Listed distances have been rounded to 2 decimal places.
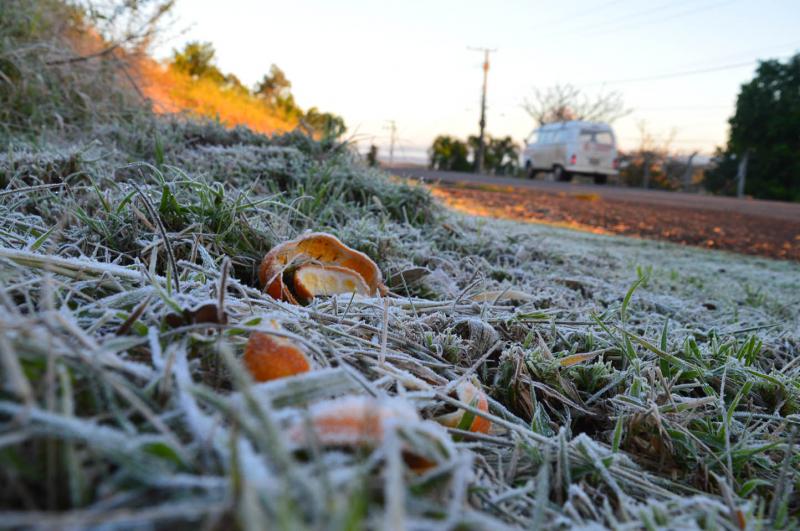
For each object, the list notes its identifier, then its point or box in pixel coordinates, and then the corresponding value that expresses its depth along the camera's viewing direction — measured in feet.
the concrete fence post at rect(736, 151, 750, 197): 69.80
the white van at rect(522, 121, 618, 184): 55.11
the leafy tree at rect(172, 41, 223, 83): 42.75
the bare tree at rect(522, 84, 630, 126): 110.83
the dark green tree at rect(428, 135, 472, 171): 91.09
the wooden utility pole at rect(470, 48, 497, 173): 92.89
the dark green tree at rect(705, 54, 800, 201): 67.10
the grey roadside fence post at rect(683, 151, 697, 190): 82.50
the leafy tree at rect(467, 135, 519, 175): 96.27
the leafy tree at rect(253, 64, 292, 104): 60.29
